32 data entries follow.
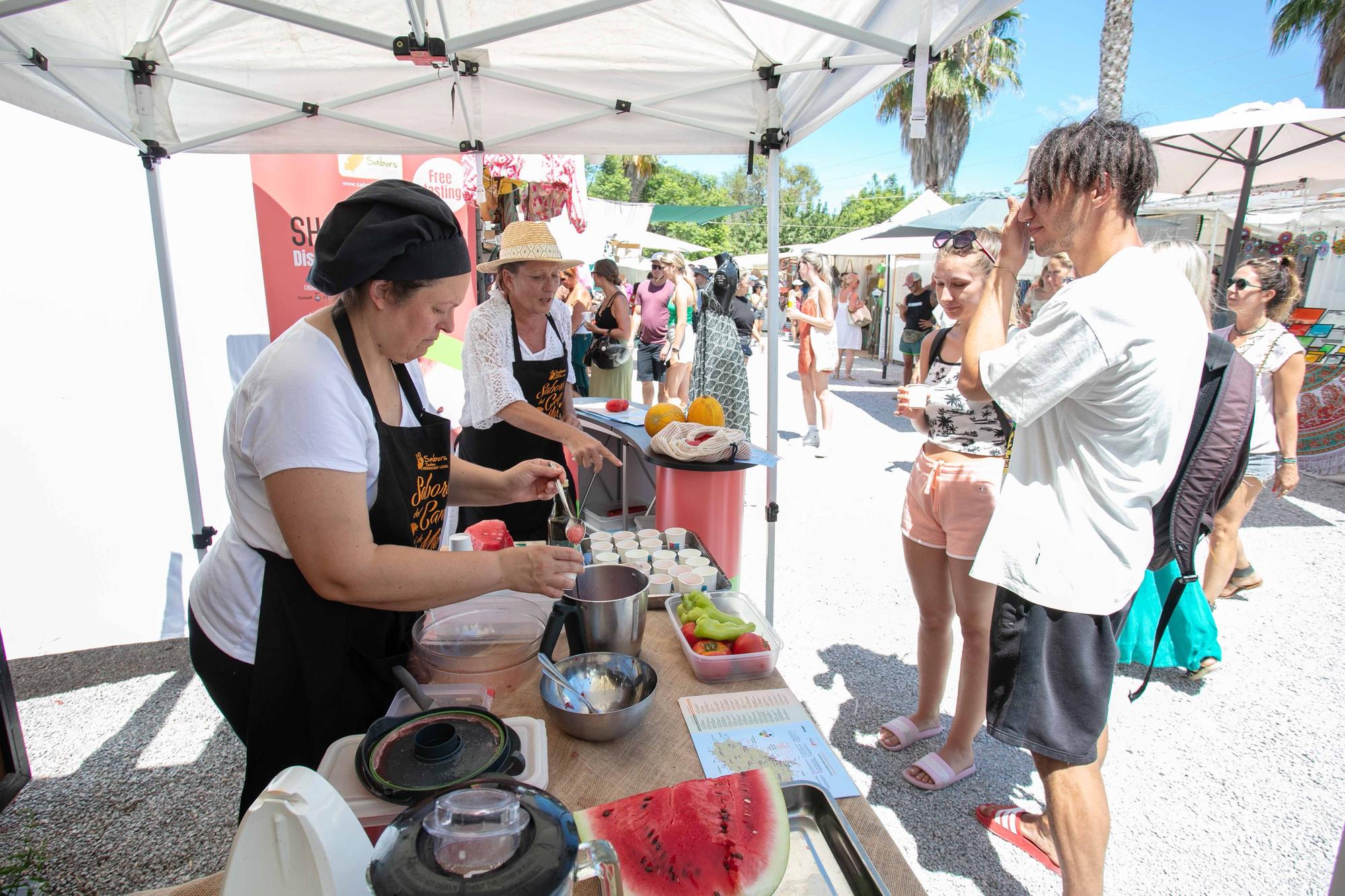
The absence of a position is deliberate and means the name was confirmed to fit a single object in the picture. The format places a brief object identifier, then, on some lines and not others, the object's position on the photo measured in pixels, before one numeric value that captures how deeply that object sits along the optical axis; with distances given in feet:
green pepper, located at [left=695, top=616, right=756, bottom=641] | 4.99
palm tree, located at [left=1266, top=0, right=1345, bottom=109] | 44.52
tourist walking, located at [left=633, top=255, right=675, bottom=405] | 27.58
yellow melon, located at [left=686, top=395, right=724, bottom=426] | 10.40
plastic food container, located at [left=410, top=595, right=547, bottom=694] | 4.57
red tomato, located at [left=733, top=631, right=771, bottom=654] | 4.90
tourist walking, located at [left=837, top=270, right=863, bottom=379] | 40.16
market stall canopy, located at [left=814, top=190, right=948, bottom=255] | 39.37
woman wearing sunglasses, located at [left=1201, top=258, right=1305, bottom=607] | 11.98
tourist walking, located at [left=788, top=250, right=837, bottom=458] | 24.32
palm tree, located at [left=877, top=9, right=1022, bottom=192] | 64.13
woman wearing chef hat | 3.94
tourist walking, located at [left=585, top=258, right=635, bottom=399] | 24.22
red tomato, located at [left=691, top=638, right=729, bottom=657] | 4.91
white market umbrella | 18.90
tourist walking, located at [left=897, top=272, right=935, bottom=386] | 31.27
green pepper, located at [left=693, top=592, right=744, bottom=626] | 5.28
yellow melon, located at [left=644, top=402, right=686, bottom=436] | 10.49
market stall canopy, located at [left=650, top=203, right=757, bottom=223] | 58.03
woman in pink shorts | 7.67
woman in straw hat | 9.30
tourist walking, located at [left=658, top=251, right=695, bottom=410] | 26.40
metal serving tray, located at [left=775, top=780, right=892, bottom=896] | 2.90
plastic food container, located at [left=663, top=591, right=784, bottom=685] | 4.79
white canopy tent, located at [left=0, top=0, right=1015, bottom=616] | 7.88
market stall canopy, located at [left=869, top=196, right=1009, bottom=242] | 29.04
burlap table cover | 3.23
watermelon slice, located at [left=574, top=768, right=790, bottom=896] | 2.73
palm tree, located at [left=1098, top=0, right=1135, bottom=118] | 30.73
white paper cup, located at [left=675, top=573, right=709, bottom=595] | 6.04
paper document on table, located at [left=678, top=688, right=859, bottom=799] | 3.88
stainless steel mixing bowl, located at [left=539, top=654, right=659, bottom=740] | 3.96
